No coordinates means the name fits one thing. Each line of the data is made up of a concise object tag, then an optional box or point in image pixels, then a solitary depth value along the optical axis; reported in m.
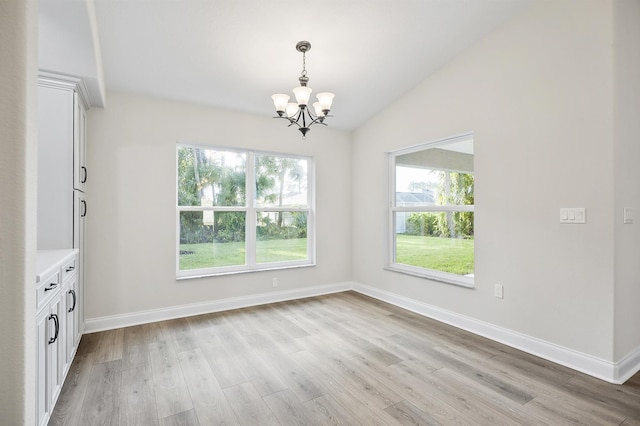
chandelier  2.74
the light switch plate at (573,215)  2.51
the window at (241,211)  3.93
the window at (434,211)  3.53
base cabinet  1.68
